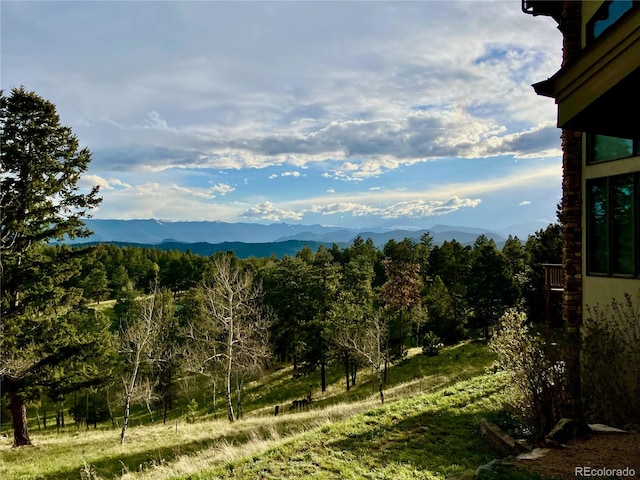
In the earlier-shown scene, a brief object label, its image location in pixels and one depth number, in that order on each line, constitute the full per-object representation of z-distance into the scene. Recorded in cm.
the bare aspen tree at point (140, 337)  1758
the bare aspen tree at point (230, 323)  2042
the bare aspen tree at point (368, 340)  2414
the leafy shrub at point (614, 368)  694
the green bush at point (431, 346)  3362
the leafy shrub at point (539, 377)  697
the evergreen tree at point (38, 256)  1502
